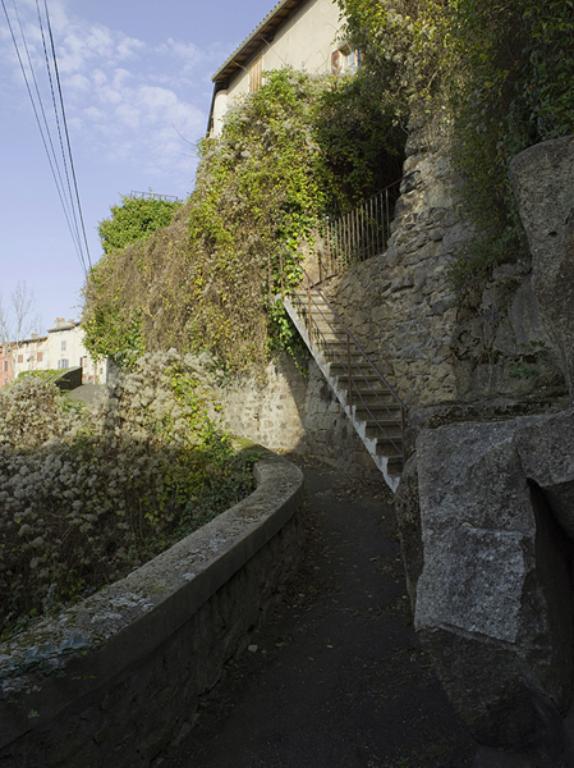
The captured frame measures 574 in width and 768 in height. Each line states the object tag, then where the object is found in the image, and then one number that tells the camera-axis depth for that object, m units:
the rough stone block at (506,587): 2.00
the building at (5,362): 37.14
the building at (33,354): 45.17
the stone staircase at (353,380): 6.74
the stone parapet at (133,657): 2.26
